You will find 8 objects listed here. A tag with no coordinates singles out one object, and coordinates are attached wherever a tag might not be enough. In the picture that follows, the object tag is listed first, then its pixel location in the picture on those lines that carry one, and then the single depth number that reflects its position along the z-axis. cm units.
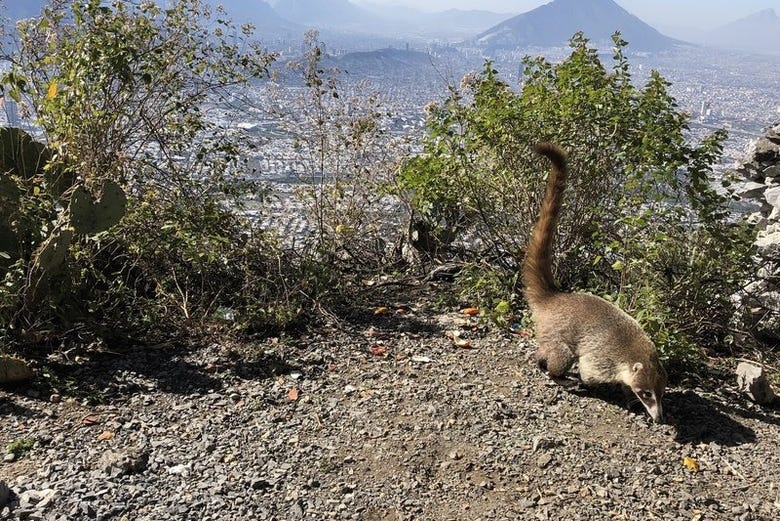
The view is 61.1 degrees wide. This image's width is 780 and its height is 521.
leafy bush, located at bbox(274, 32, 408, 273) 587
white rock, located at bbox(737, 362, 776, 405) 432
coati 399
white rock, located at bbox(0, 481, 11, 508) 309
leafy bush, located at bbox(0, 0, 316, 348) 456
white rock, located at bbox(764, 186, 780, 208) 603
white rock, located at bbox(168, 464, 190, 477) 344
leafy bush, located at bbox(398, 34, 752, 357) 493
